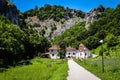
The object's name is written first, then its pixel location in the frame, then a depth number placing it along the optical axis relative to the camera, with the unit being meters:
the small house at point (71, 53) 46.35
